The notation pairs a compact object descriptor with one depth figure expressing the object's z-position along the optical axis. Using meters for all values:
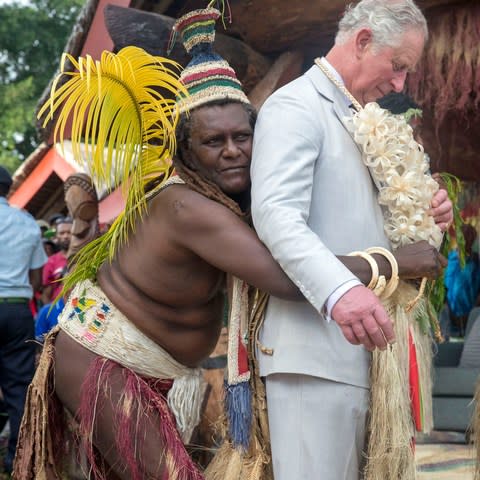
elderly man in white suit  2.12
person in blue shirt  5.26
